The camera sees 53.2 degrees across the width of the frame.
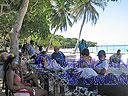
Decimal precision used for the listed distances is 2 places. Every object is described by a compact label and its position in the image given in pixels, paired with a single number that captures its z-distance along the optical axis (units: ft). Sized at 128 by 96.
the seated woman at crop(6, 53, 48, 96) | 7.35
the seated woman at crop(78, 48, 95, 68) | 10.00
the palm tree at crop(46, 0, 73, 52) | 52.33
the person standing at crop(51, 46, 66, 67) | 12.26
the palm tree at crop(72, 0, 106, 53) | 58.23
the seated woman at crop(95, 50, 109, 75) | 8.78
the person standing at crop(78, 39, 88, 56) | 19.44
